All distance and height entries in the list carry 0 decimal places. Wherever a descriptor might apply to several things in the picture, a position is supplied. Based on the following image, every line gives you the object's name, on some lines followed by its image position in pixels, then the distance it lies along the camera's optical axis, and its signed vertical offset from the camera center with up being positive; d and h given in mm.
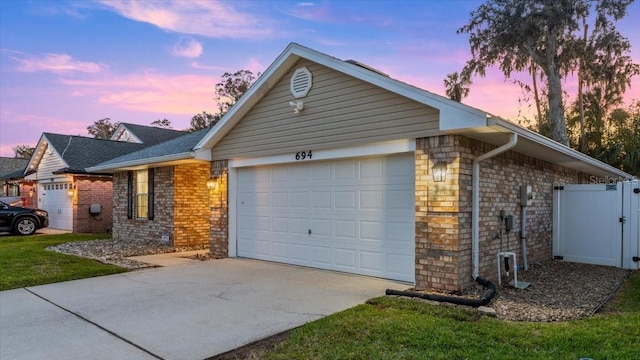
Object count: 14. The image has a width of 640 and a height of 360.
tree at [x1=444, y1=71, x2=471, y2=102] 24478 +6033
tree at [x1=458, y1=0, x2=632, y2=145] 19891 +7816
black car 15578 -1542
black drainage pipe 5089 -1535
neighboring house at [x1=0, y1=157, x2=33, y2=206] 21297 -393
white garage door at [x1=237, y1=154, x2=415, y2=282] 6770 -646
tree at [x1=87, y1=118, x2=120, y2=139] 48031 +6568
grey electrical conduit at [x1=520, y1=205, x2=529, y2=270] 7680 -1041
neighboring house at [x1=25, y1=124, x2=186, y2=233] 16891 +49
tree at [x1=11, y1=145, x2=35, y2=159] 54500 +4302
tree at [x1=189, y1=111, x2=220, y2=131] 35616 +5554
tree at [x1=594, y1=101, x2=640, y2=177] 19172 +2118
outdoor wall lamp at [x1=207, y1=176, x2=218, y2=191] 9789 -36
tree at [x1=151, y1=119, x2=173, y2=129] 43469 +6391
